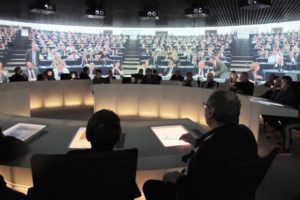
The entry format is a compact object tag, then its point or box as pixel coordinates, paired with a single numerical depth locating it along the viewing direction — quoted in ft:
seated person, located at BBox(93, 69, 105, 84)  26.84
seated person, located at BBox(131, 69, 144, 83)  27.04
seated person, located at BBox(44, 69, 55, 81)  27.14
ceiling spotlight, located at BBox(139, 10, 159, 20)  24.81
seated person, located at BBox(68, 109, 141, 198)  5.03
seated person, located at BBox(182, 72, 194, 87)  25.54
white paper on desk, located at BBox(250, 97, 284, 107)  15.02
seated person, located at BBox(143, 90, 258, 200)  4.63
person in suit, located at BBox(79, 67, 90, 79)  29.22
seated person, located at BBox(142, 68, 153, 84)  26.00
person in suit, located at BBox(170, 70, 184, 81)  29.64
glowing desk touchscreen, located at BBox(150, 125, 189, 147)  8.11
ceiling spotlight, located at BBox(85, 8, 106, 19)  24.12
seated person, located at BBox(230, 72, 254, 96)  20.59
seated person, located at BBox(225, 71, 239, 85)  26.11
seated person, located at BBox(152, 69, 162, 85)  26.07
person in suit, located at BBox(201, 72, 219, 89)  24.93
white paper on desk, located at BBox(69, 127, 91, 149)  7.72
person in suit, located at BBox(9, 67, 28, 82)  24.81
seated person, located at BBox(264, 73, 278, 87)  24.20
